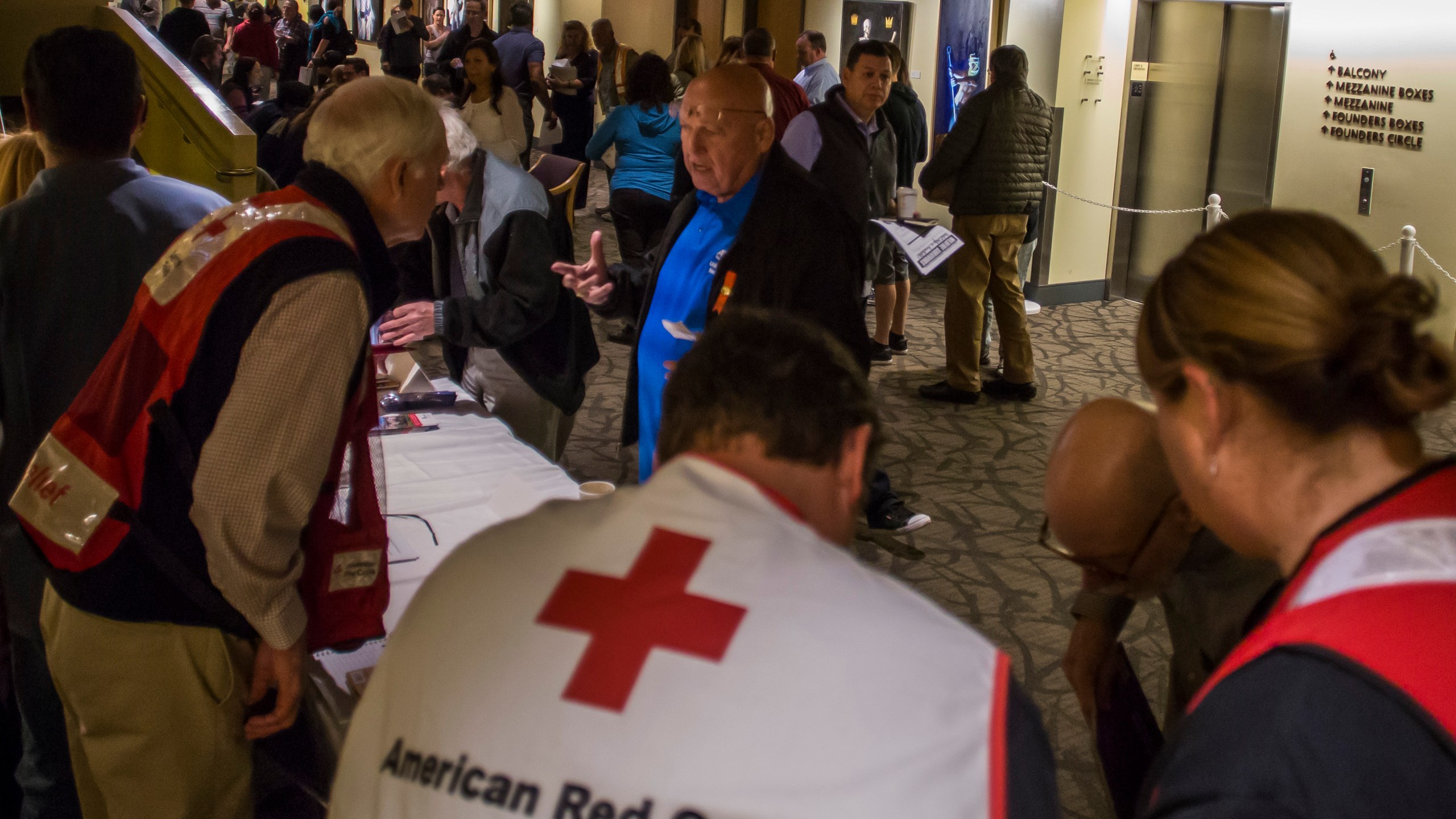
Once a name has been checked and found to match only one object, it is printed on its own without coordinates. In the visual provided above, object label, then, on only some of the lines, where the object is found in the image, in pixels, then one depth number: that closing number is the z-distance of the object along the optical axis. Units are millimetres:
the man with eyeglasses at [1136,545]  1333
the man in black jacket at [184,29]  8195
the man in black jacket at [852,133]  5398
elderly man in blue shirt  2693
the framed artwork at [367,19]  17141
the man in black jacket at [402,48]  10609
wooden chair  4836
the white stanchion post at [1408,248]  6129
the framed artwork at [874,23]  8836
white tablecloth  2283
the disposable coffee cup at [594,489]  2475
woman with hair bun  844
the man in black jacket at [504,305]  3096
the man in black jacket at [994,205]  5734
